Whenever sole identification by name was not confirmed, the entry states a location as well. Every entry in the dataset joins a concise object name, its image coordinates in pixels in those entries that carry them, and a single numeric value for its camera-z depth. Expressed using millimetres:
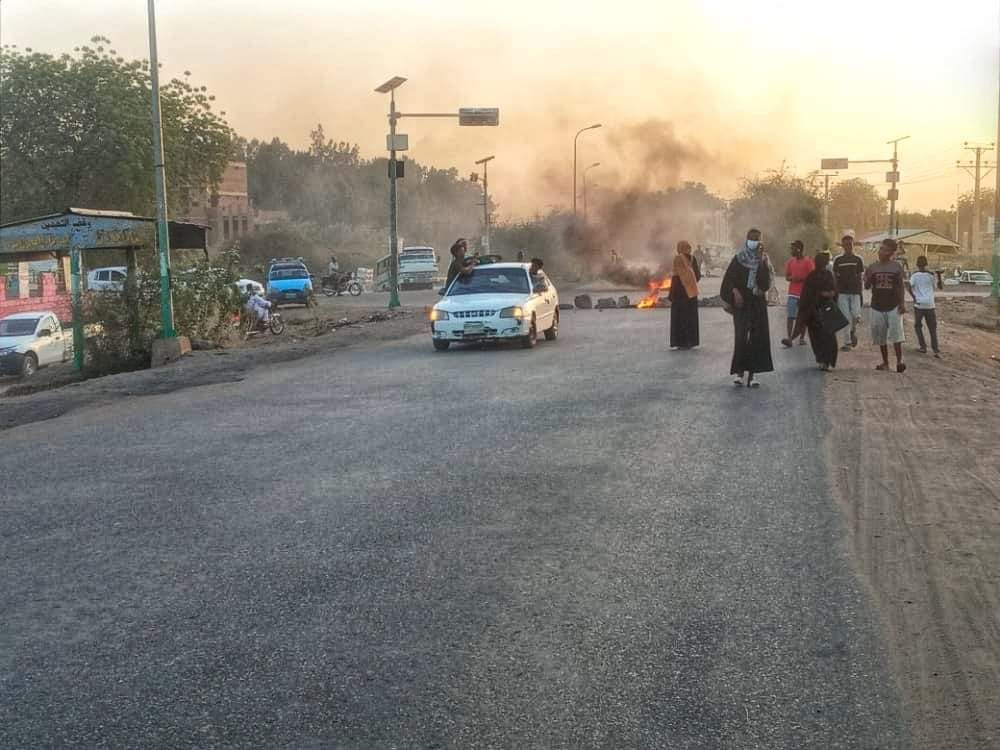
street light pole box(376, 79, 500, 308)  34656
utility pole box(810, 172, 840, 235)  89062
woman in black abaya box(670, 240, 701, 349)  18438
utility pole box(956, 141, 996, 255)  98938
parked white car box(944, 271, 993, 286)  71438
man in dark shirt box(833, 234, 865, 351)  18172
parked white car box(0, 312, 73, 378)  23641
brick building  91688
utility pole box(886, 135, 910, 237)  60688
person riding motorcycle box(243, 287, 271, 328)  28047
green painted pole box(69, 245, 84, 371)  20844
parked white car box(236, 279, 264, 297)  34188
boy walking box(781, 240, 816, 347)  18922
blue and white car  42500
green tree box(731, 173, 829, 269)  70625
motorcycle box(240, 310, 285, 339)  27094
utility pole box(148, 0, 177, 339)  21484
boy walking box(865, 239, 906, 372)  15852
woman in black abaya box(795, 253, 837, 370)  15844
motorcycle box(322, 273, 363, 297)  54500
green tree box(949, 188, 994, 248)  123788
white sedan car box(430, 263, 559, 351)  20344
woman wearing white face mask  14156
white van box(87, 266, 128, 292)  37284
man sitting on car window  23031
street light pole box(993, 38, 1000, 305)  33250
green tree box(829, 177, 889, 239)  140000
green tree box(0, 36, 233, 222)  47406
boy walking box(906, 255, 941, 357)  18250
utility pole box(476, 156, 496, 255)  61459
